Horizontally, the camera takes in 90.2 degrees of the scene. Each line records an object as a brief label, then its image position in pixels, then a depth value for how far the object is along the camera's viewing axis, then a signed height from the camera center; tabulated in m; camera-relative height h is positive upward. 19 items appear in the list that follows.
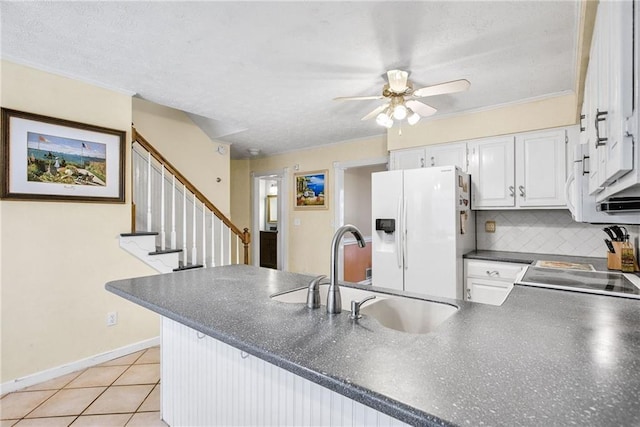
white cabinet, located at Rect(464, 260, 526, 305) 2.74 -0.57
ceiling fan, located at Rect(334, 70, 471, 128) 2.13 +0.86
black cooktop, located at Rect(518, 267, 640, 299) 1.59 -0.38
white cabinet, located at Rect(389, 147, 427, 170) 3.47 +0.64
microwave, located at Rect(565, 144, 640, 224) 1.52 +0.07
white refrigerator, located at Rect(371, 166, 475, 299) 2.82 -0.13
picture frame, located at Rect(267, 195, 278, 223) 7.76 +0.21
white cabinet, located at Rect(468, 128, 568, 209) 2.78 +0.41
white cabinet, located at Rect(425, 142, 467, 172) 3.22 +0.63
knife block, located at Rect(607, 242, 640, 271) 2.20 -0.32
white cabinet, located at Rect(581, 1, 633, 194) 0.69 +0.31
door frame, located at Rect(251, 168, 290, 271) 5.23 +0.14
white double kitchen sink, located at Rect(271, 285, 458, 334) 1.33 -0.41
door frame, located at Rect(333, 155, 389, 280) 4.61 +0.33
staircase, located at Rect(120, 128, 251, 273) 2.84 -0.06
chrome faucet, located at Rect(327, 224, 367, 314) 1.15 -0.26
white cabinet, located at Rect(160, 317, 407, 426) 0.98 -0.66
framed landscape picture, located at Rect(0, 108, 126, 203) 2.14 +0.43
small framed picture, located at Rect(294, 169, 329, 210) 4.73 +0.40
